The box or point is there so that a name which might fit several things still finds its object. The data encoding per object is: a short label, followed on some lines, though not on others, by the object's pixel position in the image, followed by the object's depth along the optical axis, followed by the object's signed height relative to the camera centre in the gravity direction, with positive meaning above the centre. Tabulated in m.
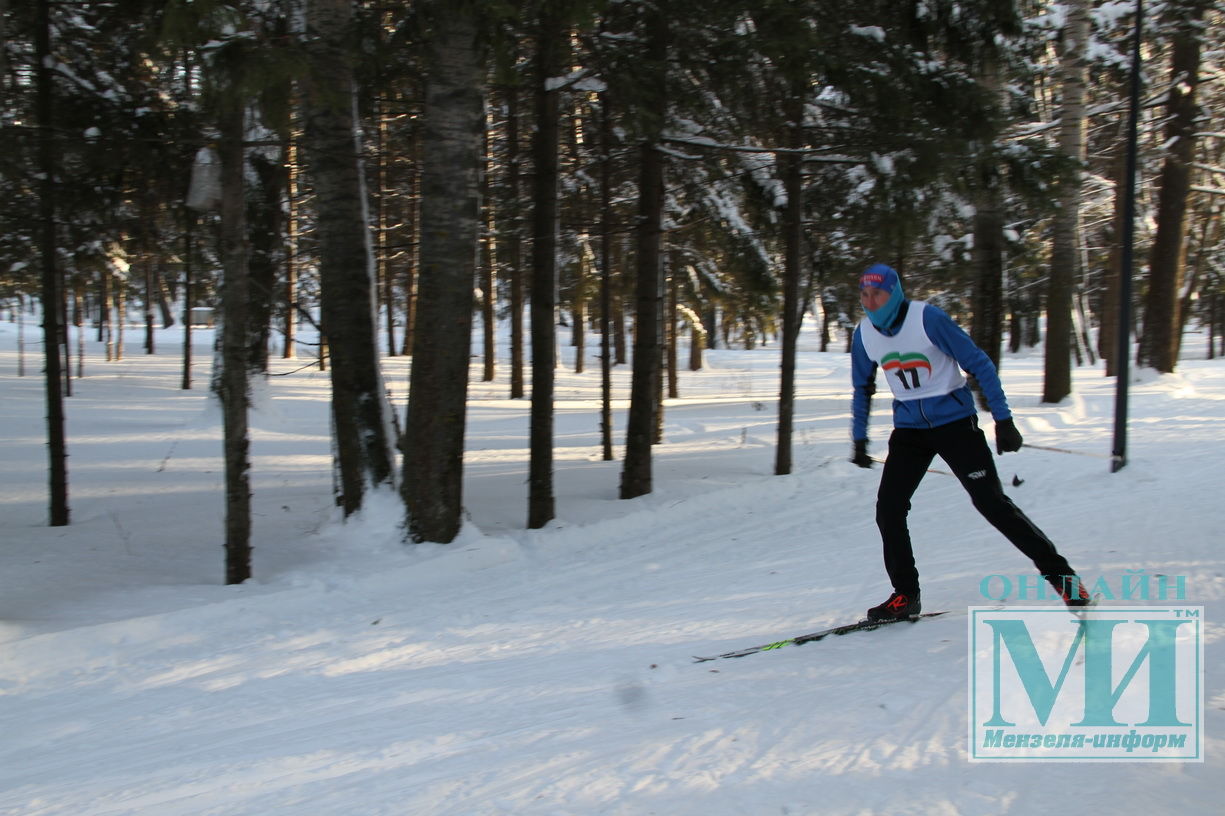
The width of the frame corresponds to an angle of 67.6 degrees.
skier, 4.88 -0.38
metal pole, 9.84 +1.01
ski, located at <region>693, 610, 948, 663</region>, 5.07 -1.60
